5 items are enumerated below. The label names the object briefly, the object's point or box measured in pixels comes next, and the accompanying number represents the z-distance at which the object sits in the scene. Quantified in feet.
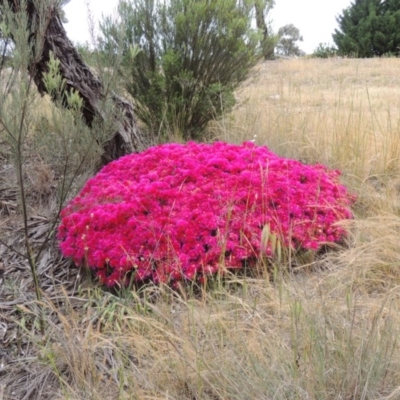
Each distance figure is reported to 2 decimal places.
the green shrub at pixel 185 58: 17.46
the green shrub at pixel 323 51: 70.08
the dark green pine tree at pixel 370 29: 68.85
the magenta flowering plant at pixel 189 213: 9.39
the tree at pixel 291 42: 103.20
